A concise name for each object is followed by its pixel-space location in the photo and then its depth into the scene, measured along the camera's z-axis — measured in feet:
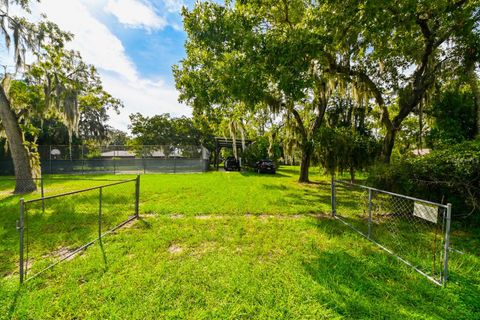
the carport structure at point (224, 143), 65.90
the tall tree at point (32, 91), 26.53
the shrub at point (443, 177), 13.37
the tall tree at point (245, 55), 16.65
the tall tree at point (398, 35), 16.84
